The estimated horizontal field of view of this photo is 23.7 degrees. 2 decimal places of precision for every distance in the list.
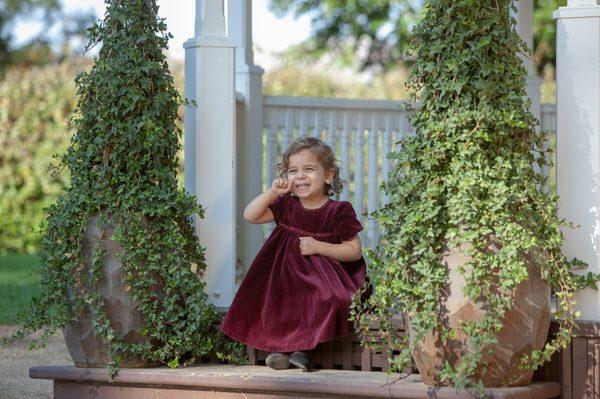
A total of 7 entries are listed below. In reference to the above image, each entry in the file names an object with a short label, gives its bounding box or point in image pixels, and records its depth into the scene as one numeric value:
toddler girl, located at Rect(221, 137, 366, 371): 5.40
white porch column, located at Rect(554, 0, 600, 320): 5.02
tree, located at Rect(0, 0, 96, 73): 30.05
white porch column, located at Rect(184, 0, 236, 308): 5.94
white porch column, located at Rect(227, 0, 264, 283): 8.10
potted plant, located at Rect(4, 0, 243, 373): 5.44
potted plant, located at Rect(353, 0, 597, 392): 4.60
